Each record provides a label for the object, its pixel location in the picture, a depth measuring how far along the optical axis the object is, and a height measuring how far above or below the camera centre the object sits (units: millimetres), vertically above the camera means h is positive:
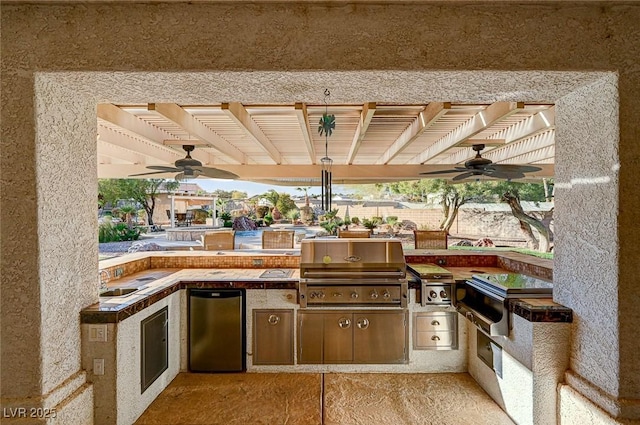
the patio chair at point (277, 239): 4953 -440
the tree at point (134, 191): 13336 +1056
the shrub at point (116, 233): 11164 -729
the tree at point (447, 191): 10023 +685
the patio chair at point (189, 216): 15311 -173
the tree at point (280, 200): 13391 +538
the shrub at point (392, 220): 12341 -358
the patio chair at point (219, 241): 4527 -428
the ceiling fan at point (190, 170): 4039 +612
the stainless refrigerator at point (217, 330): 3012 -1175
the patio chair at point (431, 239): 4383 -407
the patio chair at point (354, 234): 4179 -320
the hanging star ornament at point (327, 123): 3047 +905
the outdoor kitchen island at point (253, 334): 2117 -954
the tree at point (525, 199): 8297 +294
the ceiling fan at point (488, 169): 3994 +573
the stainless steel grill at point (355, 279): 2959 -664
